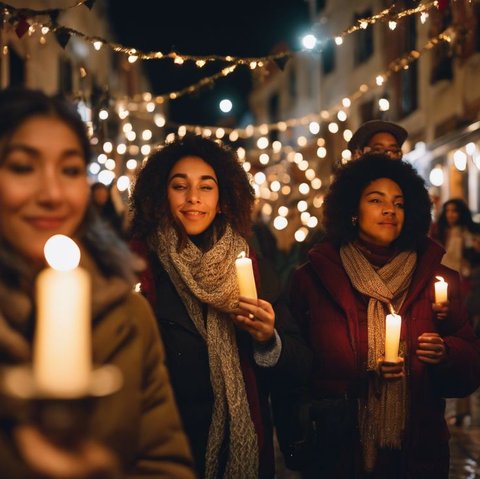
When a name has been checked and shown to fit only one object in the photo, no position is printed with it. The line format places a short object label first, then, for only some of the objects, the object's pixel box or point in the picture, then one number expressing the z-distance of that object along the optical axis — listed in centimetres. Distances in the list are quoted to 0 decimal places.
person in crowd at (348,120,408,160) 569
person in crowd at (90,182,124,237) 990
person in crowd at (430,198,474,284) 920
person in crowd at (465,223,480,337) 909
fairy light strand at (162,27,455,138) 734
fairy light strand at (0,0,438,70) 545
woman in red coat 381
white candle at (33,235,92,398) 123
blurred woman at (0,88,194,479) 186
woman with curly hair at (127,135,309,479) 337
